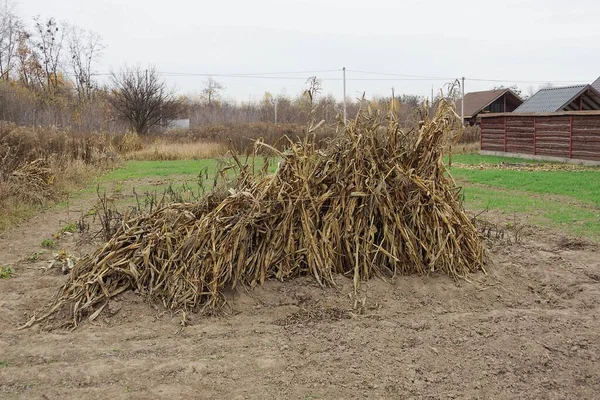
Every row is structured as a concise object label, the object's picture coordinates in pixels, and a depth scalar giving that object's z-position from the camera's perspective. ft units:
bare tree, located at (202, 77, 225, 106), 200.54
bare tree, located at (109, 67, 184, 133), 104.53
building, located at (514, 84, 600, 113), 87.54
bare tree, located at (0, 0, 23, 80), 123.65
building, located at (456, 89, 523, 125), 140.87
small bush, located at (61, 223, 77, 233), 25.67
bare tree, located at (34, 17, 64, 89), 144.37
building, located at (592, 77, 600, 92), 98.20
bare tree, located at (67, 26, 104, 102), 146.54
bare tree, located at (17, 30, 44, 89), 137.69
